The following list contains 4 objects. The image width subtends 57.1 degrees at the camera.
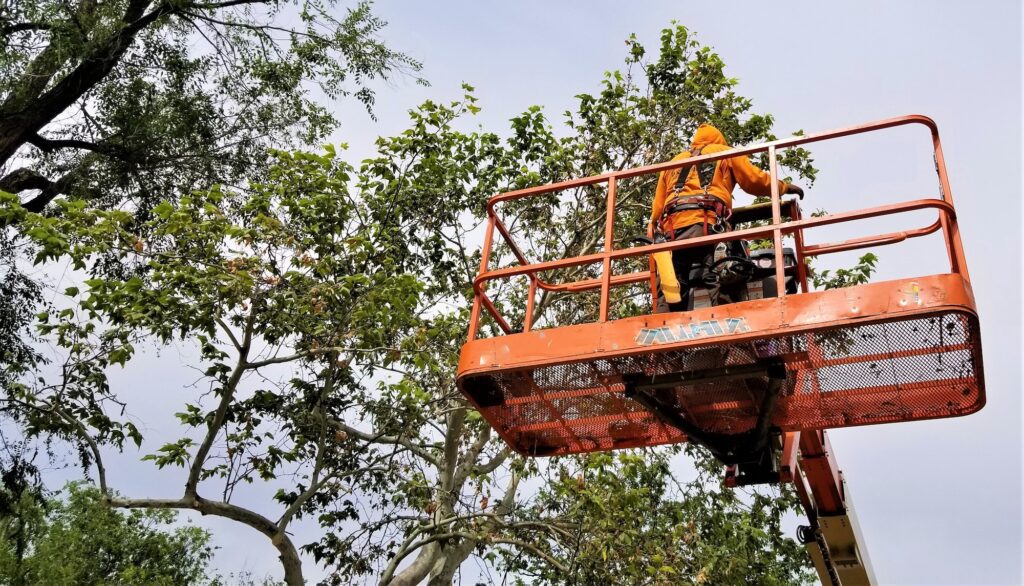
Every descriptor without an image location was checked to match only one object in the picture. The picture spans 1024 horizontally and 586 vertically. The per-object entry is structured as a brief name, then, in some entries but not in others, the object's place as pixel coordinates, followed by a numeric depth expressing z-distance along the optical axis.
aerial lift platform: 4.92
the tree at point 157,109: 12.48
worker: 5.85
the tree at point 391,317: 8.99
